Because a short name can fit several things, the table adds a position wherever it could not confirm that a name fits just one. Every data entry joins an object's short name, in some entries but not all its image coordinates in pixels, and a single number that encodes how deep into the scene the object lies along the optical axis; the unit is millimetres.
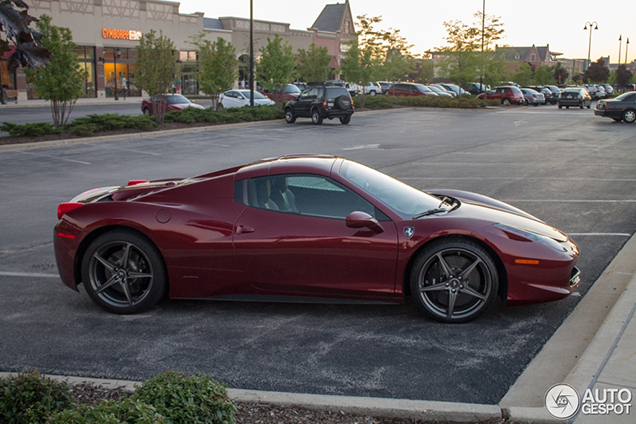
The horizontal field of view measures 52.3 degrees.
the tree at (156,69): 27516
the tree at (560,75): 106438
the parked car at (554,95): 61969
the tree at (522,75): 81438
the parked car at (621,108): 31812
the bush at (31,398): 3162
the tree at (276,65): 37250
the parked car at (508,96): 52781
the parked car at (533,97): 56406
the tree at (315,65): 48894
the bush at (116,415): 2781
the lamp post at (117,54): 56531
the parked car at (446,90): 58719
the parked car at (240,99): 37875
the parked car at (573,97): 48969
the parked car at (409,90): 53125
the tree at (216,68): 33062
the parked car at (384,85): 62281
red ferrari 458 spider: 5289
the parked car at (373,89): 63022
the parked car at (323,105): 30891
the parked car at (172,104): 32469
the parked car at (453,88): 61031
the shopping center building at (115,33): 51250
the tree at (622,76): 106875
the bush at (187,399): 3012
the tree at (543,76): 90125
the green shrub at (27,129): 21344
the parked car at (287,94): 41753
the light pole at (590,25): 84688
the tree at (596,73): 100812
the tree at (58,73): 21906
